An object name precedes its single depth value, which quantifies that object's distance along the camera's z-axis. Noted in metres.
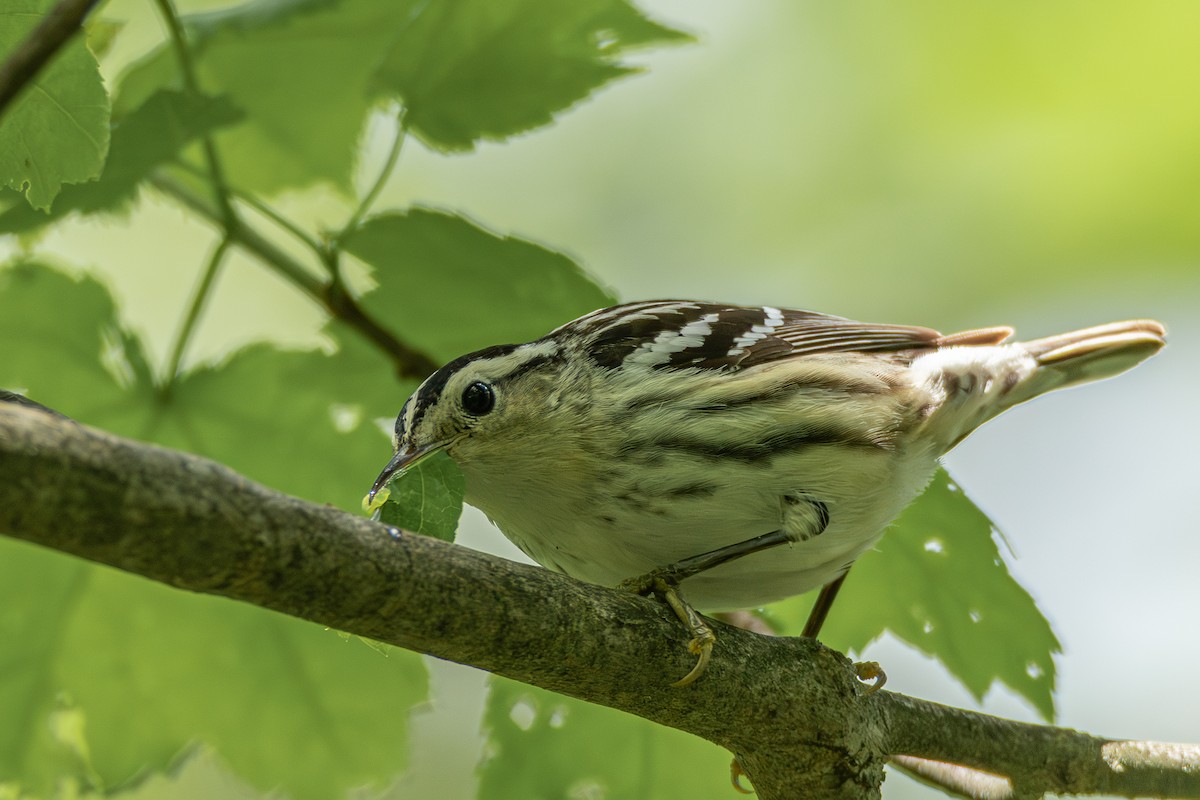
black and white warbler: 5.17
